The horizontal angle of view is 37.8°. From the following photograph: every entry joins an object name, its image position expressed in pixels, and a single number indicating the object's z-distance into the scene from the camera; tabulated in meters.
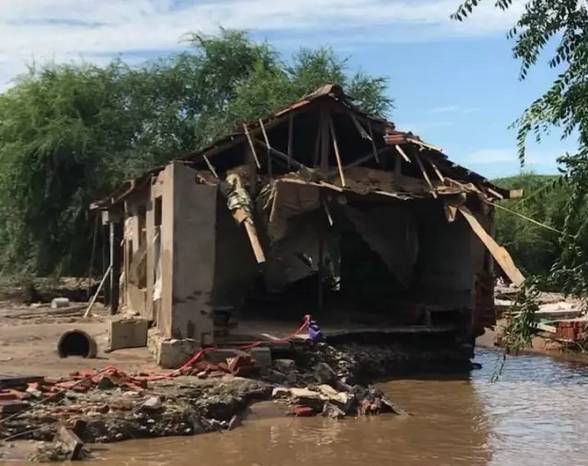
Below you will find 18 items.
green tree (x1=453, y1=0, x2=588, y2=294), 4.93
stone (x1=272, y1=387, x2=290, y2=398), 12.55
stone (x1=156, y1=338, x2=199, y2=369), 13.23
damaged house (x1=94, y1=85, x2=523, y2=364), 14.12
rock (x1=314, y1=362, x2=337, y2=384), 13.68
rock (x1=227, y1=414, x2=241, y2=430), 11.28
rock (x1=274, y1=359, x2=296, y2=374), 13.63
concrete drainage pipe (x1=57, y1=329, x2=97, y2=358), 14.23
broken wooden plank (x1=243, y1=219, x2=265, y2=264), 13.64
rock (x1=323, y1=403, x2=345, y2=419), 12.16
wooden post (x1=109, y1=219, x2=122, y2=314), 22.12
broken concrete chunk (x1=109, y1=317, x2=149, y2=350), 15.09
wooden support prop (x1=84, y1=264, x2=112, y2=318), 21.80
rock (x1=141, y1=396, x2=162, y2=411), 10.67
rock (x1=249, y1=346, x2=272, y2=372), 13.48
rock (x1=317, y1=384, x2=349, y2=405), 12.55
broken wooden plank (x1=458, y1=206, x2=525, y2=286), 9.69
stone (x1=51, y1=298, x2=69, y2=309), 24.85
